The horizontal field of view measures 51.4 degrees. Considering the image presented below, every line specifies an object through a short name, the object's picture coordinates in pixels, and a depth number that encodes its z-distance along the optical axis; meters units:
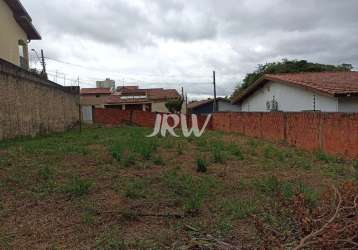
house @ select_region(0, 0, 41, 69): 17.58
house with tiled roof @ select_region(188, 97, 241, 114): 40.43
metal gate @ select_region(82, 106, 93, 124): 30.40
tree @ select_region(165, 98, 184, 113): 42.09
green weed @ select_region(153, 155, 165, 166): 8.29
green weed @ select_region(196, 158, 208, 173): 7.68
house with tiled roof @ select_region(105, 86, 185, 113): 45.05
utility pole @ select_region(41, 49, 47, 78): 30.59
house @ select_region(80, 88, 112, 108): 43.38
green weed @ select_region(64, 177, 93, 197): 5.50
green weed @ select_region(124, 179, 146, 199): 5.49
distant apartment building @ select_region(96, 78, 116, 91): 64.50
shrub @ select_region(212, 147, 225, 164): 9.07
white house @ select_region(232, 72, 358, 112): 14.18
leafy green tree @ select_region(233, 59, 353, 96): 31.47
